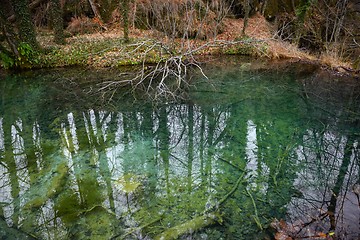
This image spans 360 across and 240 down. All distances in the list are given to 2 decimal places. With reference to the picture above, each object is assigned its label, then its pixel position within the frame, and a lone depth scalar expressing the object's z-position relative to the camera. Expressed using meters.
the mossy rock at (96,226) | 4.16
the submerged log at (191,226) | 4.17
